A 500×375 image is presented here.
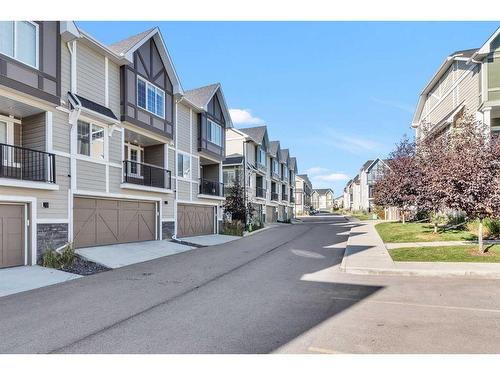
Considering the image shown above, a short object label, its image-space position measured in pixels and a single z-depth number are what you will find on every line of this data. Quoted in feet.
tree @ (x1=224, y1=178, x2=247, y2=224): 93.61
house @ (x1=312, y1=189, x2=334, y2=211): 490.90
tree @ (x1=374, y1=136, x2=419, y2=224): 69.84
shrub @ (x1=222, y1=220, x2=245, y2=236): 84.79
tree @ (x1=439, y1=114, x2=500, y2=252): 39.06
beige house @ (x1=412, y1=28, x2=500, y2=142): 66.33
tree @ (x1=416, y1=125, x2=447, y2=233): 43.01
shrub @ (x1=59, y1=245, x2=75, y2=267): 39.09
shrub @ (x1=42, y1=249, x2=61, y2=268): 38.42
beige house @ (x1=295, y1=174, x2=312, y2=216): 307.76
